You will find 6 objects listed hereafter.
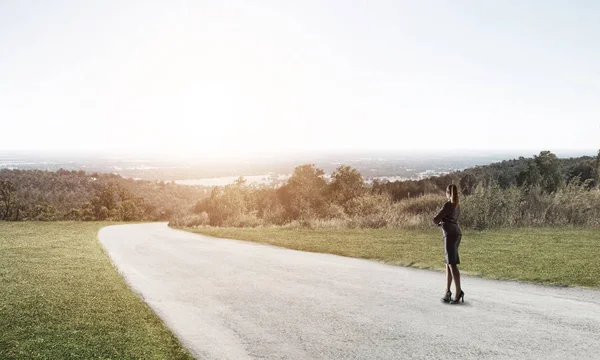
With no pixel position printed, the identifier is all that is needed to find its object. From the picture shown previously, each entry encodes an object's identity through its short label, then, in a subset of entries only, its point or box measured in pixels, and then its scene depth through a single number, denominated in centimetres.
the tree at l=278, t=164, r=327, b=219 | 3142
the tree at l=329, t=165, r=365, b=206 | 3091
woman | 867
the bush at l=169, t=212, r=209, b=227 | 3453
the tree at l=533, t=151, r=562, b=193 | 3252
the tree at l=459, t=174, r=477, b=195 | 3859
